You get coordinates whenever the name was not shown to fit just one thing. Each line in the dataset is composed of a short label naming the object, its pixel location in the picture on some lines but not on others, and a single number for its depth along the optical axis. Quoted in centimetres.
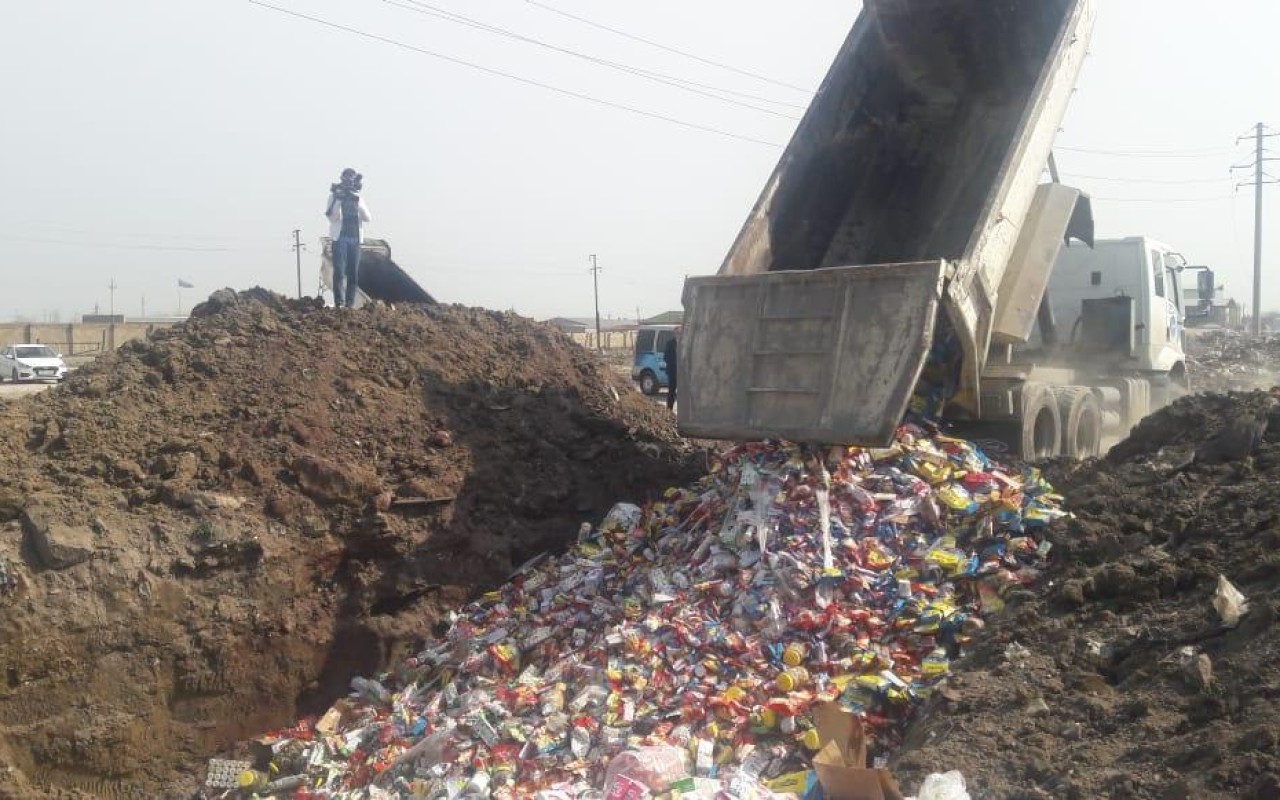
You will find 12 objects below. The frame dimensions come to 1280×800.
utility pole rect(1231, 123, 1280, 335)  3541
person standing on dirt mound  883
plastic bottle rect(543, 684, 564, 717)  507
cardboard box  358
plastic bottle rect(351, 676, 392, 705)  589
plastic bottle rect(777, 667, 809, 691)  480
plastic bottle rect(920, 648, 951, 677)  477
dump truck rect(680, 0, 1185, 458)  586
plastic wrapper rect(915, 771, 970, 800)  351
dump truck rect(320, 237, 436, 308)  1029
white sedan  2469
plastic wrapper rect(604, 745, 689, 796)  416
